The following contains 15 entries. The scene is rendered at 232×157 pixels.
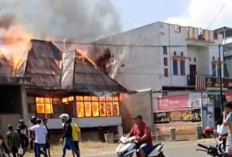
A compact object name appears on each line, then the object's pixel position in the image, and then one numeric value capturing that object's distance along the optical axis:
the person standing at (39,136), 14.84
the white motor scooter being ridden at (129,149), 10.50
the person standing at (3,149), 14.54
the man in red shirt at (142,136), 10.52
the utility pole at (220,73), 38.34
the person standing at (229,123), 8.46
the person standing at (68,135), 15.02
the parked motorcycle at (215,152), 8.53
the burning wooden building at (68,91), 33.34
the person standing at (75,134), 15.86
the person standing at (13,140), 17.00
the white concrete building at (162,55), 38.66
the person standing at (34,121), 15.37
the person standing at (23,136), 17.98
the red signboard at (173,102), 35.00
